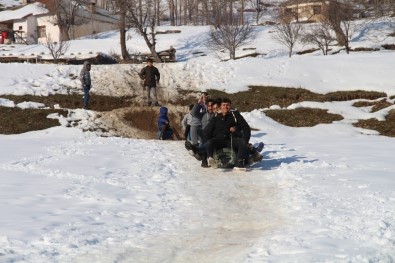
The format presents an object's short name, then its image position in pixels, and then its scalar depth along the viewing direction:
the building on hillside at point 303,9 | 64.12
